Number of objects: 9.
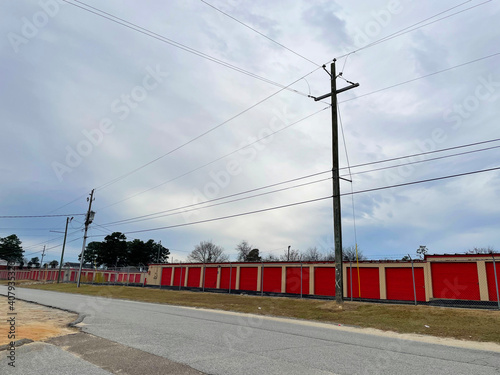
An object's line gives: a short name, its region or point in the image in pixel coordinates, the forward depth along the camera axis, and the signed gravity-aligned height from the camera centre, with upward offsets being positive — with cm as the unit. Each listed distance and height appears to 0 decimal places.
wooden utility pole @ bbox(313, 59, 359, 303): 1854 +485
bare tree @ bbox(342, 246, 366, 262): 9012 +610
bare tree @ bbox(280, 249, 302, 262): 9550 +529
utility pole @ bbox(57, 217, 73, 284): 6188 +585
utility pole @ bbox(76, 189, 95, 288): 4719 +647
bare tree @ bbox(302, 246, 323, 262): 9856 +539
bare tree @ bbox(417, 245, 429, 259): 7552 +671
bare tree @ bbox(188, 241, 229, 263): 10812 +604
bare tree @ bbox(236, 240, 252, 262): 10281 +661
